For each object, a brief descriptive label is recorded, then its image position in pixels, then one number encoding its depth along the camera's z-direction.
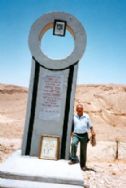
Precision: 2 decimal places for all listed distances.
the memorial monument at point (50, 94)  8.09
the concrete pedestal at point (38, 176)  6.50
